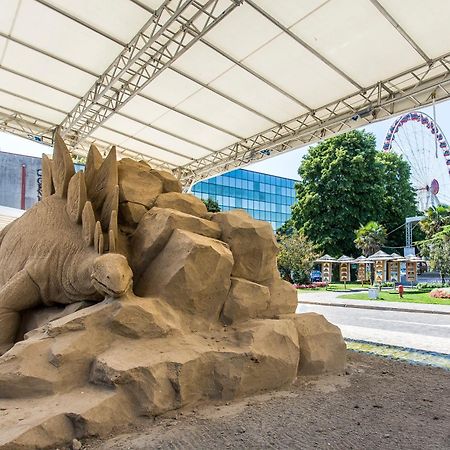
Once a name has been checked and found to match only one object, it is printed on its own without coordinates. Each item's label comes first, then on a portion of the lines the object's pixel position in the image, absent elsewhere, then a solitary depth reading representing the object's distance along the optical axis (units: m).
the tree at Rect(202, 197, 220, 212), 22.55
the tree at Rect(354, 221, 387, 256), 22.59
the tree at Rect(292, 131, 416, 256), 24.20
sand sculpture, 2.54
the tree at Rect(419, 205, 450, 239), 22.64
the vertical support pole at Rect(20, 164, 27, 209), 11.88
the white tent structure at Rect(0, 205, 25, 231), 10.59
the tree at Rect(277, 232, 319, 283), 21.27
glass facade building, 34.31
